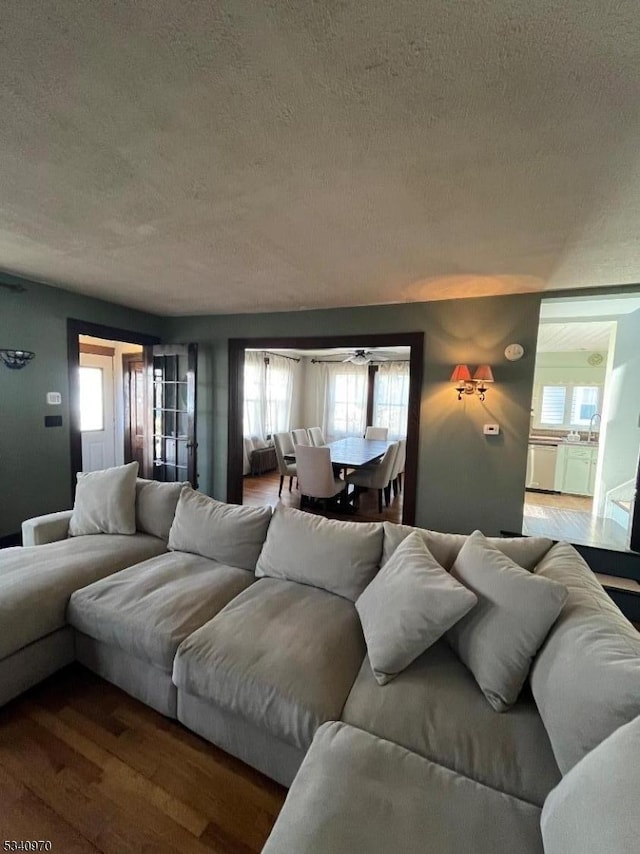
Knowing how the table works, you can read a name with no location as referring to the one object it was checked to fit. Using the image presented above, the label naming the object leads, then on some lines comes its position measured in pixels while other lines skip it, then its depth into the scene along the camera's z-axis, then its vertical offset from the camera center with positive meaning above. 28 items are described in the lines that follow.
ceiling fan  6.46 +0.80
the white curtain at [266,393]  7.07 +0.07
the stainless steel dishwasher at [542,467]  5.71 -0.98
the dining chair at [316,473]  4.47 -0.94
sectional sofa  0.90 -1.02
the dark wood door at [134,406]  5.75 -0.22
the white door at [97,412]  5.41 -0.32
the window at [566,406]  6.05 +0.00
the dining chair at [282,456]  5.53 -0.91
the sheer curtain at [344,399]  8.25 -0.02
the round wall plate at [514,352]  3.27 +0.46
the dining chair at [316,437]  6.54 -0.71
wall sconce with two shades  3.27 +0.21
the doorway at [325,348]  3.69 +0.17
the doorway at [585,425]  3.62 -0.26
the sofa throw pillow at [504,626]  1.25 -0.79
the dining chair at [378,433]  7.16 -0.65
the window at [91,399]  5.39 -0.13
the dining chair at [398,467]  5.32 -1.02
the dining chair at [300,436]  5.99 -0.65
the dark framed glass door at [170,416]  4.51 -0.30
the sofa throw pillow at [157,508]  2.58 -0.82
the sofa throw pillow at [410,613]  1.37 -0.83
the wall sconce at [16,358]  3.18 +0.27
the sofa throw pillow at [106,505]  2.56 -0.81
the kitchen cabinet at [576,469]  5.42 -0.95
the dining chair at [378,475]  4.90 -1.02
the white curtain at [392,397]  7.82 +0.06
